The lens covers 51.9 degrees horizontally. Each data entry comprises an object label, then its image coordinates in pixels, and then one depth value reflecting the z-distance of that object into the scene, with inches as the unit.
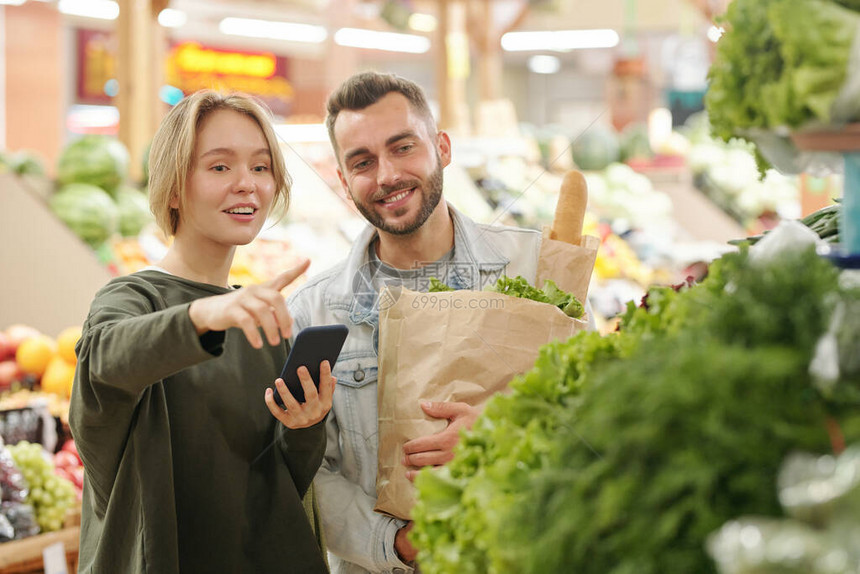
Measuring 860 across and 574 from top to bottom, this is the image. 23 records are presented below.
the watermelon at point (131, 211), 180.7
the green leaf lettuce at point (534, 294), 63.3
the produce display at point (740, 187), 271.3
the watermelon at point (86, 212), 166.7
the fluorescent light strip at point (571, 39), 466.9
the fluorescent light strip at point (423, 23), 462.6
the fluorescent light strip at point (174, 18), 425.6
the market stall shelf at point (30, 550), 96.3
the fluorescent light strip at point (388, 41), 502.9
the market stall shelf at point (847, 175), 37.4
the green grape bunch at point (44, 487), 103.8
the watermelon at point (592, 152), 292.4
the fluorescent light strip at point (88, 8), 402.9
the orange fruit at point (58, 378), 134.1
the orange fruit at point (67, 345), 135.6
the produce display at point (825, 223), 51.4
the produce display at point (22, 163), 178.2
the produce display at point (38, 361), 134.8
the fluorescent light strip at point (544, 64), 706.8
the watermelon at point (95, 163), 181.8
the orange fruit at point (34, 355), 136.8
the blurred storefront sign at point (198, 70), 442.3
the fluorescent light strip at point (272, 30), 489.7
